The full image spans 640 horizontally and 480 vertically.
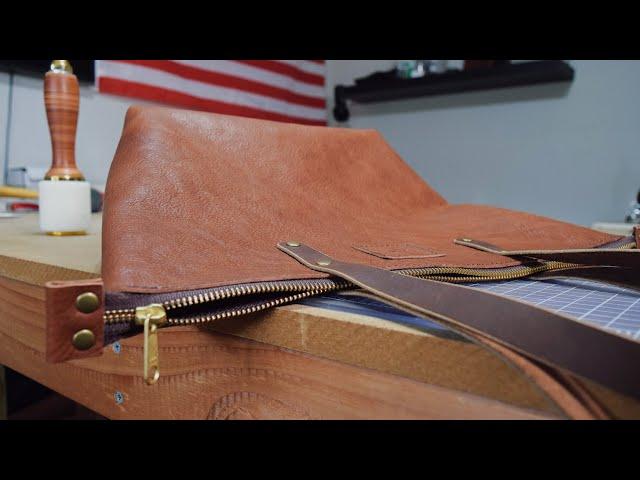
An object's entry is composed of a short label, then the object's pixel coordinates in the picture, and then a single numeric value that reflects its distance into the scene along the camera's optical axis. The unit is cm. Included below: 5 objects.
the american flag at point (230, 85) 182
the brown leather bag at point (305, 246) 26
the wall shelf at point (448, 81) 194
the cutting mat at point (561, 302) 31
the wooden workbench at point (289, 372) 27
